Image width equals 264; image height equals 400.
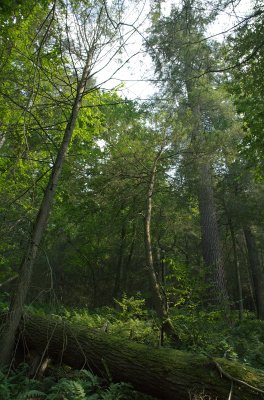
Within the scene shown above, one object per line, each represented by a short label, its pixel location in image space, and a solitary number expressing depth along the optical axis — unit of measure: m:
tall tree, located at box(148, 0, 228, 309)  5.96
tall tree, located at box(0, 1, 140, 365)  4.57
